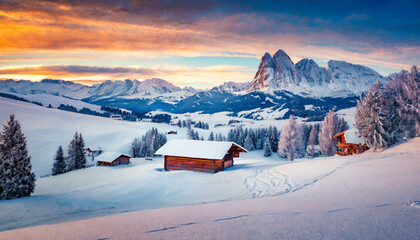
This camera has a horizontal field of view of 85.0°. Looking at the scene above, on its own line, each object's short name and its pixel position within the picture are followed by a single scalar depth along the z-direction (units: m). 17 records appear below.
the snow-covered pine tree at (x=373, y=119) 30.28
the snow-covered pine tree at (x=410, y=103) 29.05
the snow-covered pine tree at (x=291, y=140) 55.50
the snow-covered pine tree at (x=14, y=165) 23.47
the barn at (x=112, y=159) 56.89
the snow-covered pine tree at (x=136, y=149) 88.25
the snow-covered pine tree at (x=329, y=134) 56.47
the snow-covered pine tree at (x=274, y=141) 86.75
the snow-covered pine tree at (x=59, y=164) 55.97
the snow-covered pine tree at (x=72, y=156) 57.72
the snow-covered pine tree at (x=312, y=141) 62.47
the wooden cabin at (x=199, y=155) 31.77
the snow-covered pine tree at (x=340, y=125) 58.35
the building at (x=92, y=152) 87.64
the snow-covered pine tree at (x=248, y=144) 91.38
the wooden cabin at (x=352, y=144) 38.47
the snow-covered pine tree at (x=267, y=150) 76.12
